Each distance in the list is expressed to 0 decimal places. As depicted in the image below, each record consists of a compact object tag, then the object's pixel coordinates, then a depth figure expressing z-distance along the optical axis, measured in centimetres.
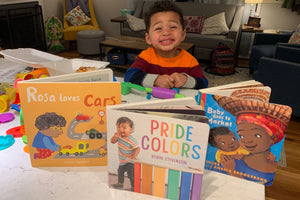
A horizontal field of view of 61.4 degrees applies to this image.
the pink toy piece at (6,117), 95
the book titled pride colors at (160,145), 57
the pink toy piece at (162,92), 109
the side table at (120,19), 449
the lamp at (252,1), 388
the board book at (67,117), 68
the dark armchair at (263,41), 345
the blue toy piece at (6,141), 81
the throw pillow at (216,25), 407
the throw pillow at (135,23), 437
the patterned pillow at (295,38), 318
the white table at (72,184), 64
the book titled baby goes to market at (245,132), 64
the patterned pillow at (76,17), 484
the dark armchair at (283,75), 235
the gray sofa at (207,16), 389
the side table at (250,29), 385
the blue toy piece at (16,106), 102
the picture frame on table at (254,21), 401
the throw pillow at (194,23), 424
